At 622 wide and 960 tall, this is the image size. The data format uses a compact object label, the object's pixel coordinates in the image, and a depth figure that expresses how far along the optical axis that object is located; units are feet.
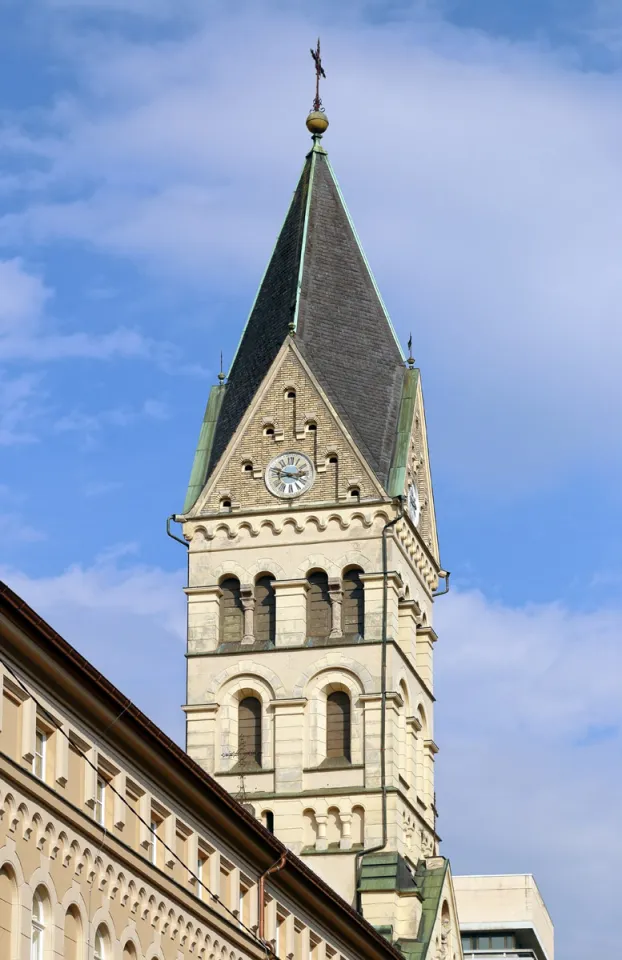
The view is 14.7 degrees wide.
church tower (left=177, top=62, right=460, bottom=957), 213.66
